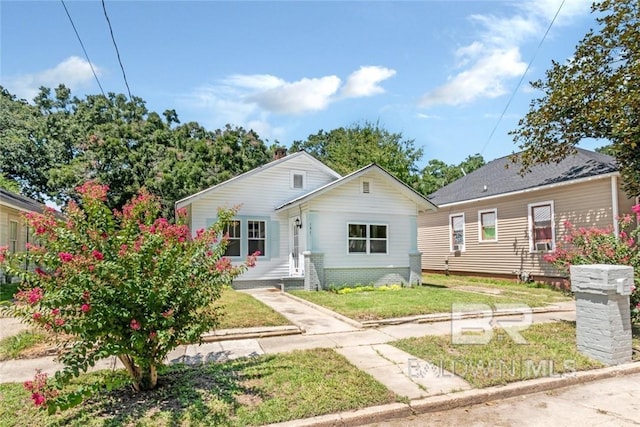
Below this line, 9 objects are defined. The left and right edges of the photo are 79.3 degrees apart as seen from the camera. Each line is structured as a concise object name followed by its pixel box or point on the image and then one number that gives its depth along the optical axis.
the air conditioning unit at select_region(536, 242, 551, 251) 13.63
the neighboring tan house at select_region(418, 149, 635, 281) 12.24
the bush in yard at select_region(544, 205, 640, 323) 6.15
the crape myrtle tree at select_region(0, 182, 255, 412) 3.38
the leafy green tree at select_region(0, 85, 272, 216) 23.56
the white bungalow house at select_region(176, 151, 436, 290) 12.96
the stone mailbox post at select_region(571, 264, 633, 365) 4.91
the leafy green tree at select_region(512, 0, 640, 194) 10.22
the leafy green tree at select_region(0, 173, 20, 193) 23.78
